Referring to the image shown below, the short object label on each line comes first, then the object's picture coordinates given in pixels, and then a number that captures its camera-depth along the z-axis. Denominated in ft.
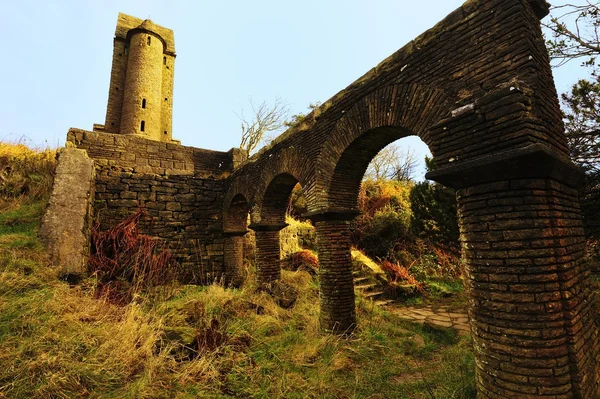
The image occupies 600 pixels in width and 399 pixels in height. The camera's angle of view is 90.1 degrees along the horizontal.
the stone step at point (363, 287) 28.70
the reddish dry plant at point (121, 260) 16.57
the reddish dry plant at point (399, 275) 31.86
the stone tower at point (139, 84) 44.32
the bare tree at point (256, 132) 67.56
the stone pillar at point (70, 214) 17.75
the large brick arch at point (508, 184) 8.35
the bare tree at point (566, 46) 17.29
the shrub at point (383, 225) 41.55
